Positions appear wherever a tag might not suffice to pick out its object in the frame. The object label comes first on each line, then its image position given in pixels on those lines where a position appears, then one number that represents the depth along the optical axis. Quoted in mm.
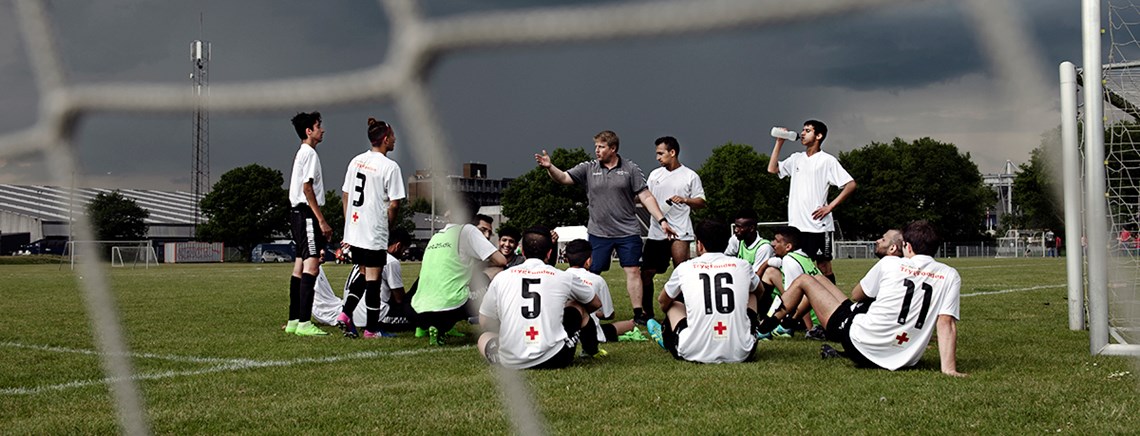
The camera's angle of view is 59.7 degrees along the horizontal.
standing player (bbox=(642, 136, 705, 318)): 7633
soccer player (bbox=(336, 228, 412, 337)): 7199
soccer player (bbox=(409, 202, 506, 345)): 6277
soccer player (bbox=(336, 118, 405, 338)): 6008
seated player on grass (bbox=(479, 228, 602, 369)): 4969
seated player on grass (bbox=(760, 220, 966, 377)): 4891
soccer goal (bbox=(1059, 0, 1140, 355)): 5309
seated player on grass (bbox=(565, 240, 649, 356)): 5727
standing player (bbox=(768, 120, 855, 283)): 7086
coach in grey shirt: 7367
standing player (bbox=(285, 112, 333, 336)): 6617
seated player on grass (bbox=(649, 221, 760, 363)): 5230
